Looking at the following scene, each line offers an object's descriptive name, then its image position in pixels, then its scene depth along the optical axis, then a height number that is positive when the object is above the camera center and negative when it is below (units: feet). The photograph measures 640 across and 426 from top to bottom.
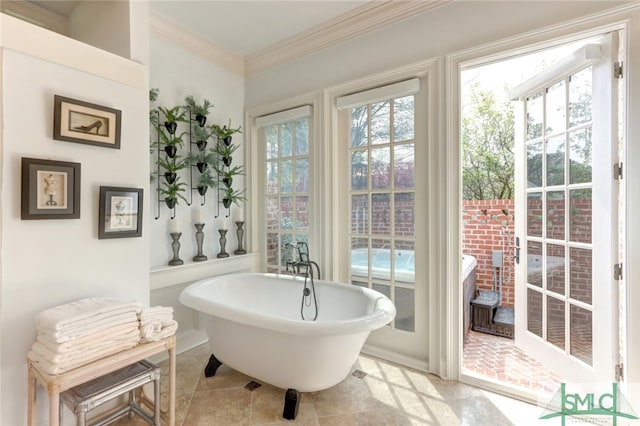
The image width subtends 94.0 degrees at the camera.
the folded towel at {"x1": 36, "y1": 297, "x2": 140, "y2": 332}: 4.03 -1.43
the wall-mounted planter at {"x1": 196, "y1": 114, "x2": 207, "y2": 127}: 8.70 +2.76
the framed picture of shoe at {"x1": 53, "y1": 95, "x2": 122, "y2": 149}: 4.76 +1.54
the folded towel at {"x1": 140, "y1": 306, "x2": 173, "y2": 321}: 4.72 -1.61
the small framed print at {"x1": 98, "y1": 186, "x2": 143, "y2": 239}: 5.29 +0.03
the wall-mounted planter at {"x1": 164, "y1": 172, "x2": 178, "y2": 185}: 7.91 +0.97
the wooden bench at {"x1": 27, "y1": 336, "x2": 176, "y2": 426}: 3.80 -2.19
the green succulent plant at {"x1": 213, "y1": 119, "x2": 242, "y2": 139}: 9.21 +2.55
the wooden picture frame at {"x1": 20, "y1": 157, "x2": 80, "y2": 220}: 4.48 +0.38
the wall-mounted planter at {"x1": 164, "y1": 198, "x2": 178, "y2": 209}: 8.00 +0.31
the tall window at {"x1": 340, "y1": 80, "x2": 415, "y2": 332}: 7.58 +0.36
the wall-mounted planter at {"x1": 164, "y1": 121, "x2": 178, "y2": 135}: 7.91 +2.32
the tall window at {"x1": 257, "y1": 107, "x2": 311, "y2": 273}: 9.41 +1.04
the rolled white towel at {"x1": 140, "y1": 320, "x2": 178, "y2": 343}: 4.67 -1.91
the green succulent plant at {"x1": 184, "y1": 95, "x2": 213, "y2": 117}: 8.61 +3.10
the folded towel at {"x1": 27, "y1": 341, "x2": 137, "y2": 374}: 3.87 -1.99
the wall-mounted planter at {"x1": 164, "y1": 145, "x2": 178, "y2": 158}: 7.91 +1.69
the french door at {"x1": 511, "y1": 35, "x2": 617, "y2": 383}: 5.58 -0.05
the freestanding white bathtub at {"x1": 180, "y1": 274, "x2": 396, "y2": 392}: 5.15 -2.34
